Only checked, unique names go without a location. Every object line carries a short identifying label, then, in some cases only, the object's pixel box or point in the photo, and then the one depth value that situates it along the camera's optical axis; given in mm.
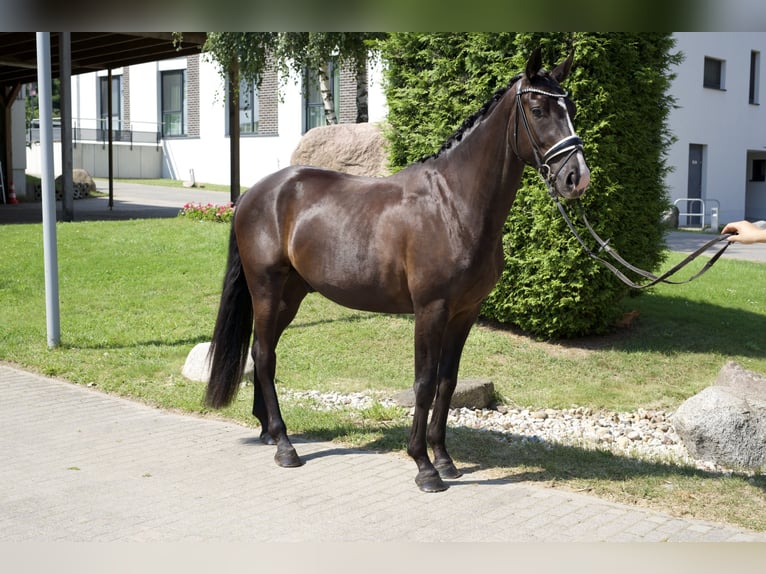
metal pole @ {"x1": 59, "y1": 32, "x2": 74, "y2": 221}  16906
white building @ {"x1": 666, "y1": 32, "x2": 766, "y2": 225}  26938
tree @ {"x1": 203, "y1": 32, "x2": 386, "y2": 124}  17312
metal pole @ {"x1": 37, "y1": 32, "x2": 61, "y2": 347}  8711
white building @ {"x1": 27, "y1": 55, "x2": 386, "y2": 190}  32250
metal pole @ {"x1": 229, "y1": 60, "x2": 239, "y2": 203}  18125
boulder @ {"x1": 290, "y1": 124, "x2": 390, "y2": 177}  13289
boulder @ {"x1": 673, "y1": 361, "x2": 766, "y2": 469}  5863
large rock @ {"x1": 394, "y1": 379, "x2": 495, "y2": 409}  7113
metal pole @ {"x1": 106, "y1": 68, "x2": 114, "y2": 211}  23117
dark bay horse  4672
